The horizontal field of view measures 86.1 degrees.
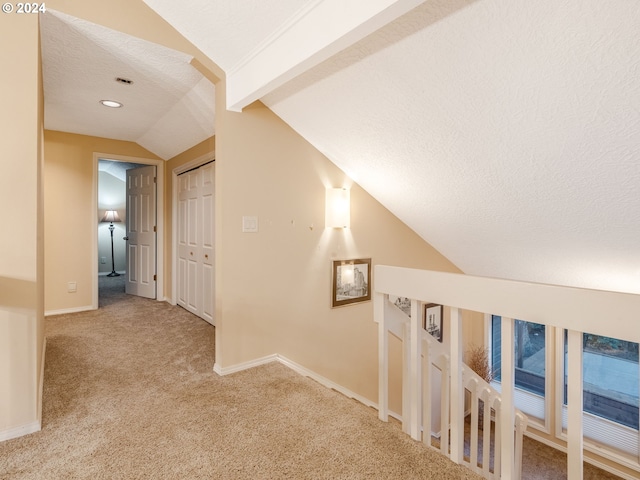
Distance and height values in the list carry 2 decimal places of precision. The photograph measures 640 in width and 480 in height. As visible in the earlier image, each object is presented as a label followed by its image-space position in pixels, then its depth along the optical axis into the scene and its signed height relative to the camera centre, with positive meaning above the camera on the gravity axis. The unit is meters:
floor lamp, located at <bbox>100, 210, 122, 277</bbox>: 6.95 +0.39
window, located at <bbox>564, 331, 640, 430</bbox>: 3.61 -1.57
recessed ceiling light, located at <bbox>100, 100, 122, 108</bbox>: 3.09 +1.23
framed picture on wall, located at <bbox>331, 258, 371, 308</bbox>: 3.24 -0.43
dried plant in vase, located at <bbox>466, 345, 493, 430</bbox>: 4.42 -1.66
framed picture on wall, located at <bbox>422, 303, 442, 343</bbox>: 4.41 -1.07
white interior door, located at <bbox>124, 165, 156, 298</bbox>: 4.69 +0.09
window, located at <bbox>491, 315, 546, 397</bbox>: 4.37 -1.58
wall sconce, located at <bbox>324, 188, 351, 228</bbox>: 3.09 +0.27
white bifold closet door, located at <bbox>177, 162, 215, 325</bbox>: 3.70 -0.04
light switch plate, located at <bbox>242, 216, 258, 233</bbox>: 2.53 +0.10
